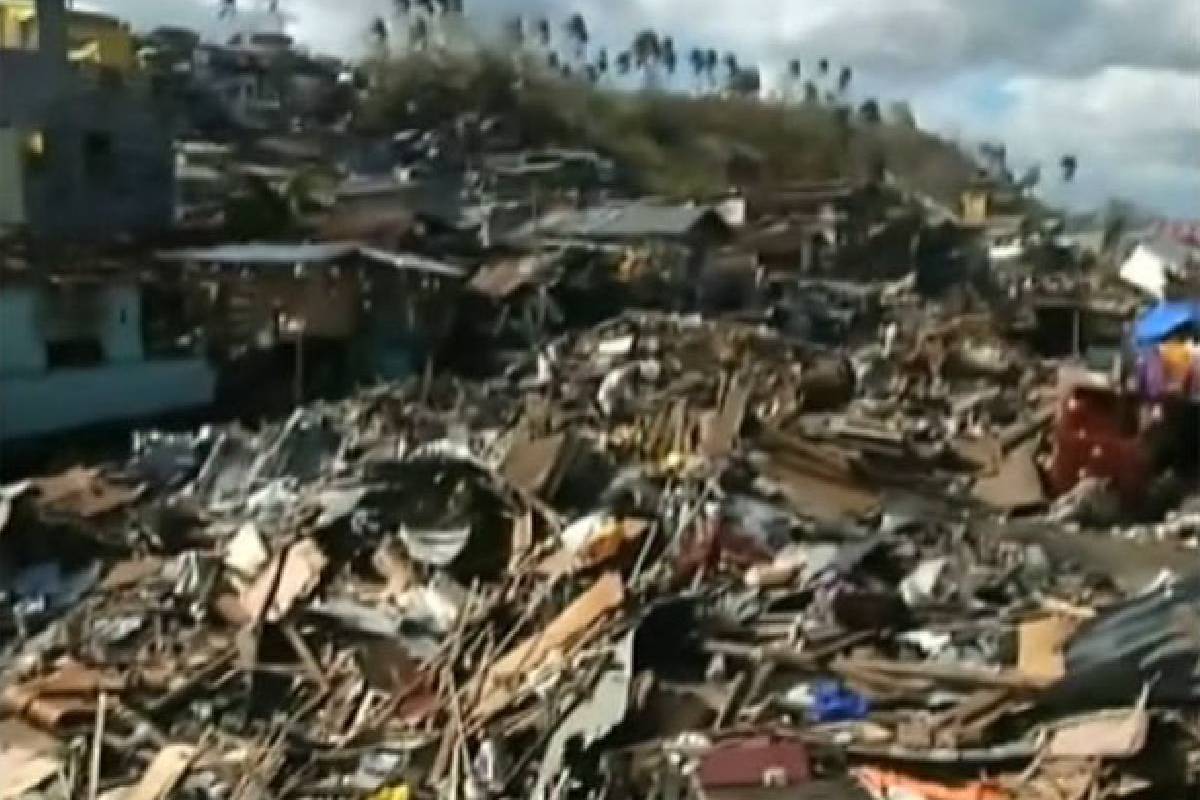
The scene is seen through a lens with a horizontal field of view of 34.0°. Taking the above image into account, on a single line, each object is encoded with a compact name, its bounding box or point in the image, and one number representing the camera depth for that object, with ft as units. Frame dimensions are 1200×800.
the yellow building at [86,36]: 98.02
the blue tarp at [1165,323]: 54.54
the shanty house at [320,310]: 82.48
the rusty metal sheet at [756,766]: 26.17
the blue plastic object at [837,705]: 29.43
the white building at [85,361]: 71.20
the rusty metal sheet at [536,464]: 45.57
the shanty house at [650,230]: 113.80
